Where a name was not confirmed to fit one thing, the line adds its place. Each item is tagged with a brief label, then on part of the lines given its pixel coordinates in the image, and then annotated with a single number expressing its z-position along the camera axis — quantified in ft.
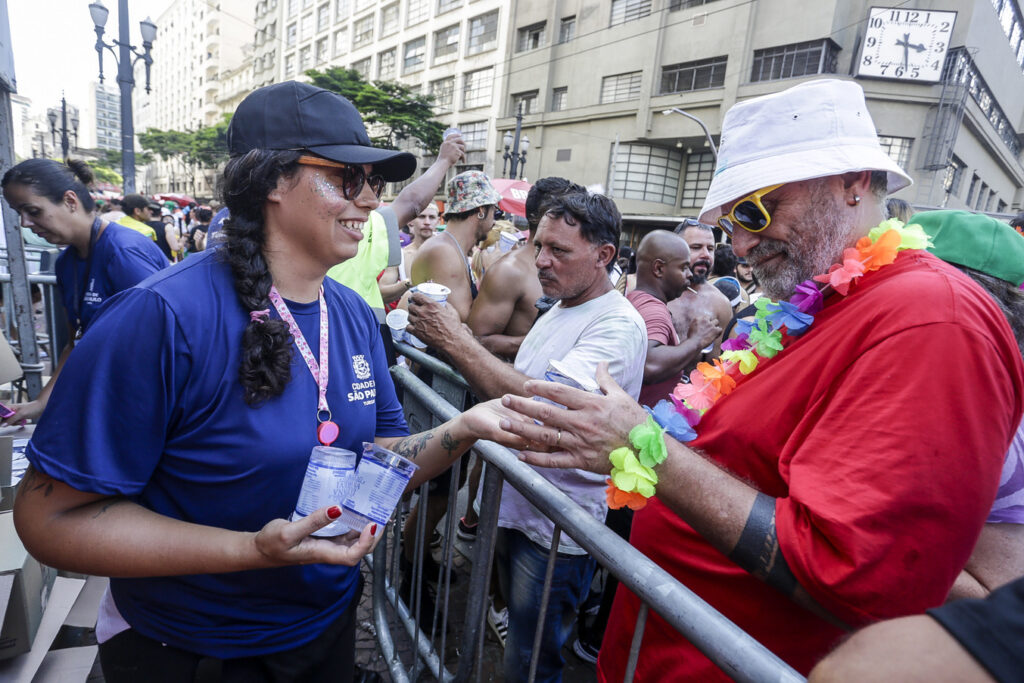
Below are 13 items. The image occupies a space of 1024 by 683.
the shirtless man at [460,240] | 13.24
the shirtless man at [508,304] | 10.72
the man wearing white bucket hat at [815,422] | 3.17
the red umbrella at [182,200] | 95.91
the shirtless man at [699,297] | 13.83
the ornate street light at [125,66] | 34.35
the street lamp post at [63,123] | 66.44
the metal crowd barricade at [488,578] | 3.17
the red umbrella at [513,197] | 39.07
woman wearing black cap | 3.73
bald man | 10.88
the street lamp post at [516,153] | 74.30
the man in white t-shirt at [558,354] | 7.22
